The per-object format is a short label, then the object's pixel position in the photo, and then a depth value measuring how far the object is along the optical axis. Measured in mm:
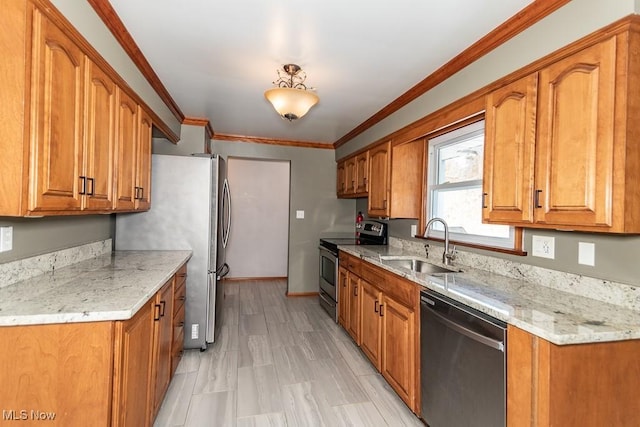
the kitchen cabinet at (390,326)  2053
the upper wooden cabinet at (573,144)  1264
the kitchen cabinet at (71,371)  1140
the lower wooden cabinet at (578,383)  1164
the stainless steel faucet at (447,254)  2492
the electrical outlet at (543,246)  1745
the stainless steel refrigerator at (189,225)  2820
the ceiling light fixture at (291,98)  2229
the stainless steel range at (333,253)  3756
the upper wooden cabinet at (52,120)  1179
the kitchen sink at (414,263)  2576
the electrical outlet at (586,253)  1539
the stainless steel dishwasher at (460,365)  1383
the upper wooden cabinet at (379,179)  3215
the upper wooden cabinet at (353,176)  3830
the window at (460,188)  2381
